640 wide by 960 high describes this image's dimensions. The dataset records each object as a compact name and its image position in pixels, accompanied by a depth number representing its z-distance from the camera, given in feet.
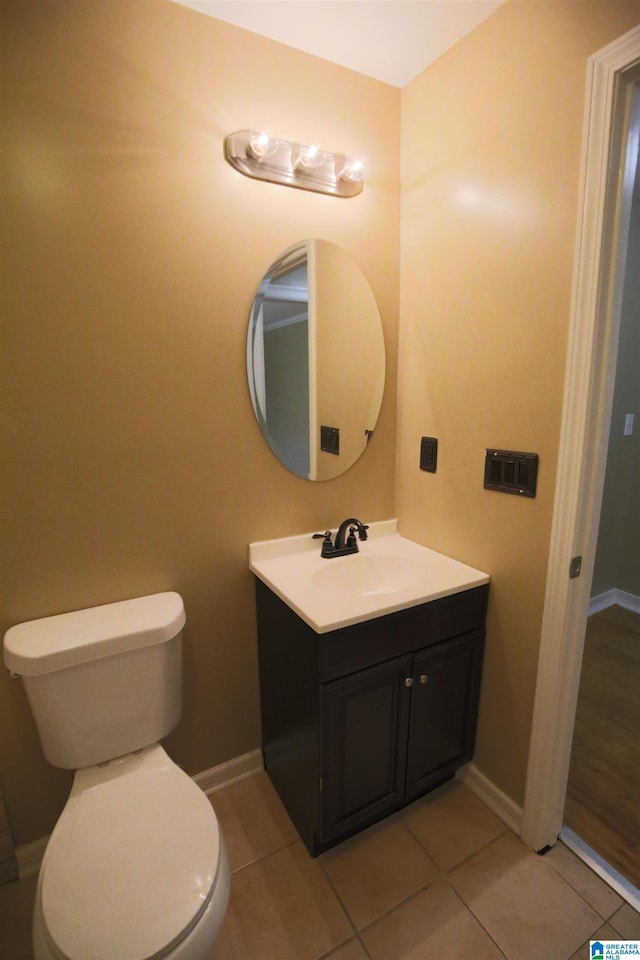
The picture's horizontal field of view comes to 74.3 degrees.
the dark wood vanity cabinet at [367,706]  3.85
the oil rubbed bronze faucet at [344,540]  5.01
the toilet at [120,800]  2.62
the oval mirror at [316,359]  4.70
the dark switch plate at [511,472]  4.06
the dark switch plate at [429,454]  5.17
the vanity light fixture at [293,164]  4.19
